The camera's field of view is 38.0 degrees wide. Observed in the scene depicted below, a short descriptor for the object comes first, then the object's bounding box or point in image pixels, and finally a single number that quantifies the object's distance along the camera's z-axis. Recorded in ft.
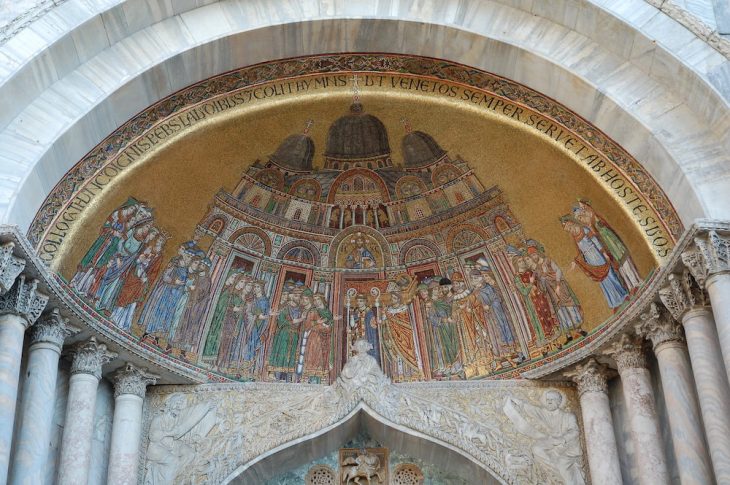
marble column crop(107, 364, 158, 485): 34.55
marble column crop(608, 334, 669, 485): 32.47
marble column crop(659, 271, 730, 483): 28.60
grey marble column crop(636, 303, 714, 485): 29.94
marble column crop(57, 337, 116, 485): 32.55
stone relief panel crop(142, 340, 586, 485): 35.73
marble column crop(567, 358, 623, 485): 34.53
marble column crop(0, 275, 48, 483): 28.78
